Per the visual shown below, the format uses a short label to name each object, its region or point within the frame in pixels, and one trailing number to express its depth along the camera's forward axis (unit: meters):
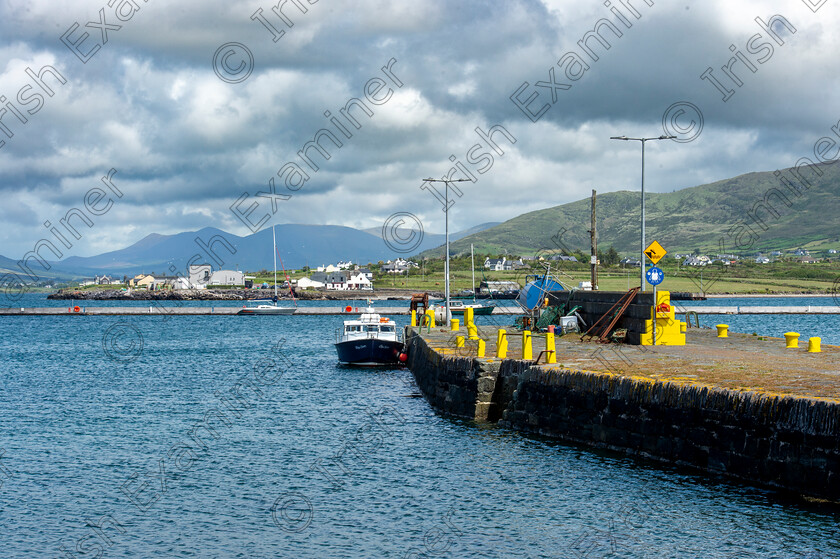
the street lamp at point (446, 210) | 53.01
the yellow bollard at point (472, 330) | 38.91
